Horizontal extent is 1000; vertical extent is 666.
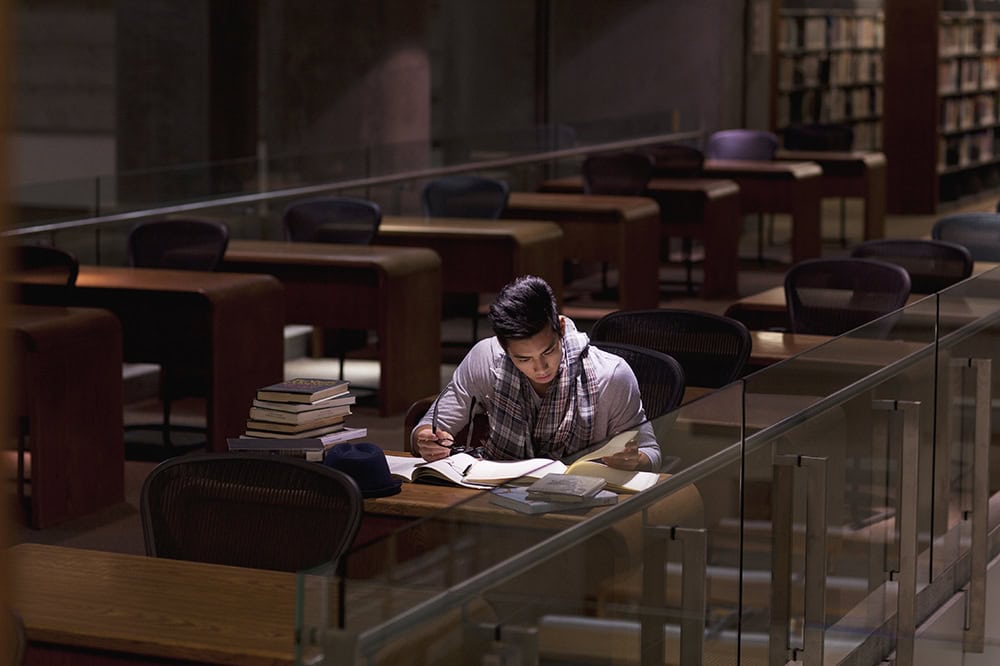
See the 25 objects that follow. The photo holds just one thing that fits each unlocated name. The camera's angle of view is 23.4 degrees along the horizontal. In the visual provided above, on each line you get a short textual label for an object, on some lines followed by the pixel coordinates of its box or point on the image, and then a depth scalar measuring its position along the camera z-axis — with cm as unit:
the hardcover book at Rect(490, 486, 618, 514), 357
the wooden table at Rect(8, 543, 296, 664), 393
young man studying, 608
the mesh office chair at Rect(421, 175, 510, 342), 1505
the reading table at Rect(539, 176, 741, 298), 1744
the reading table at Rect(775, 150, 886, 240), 2057
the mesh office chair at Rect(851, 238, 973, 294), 1065
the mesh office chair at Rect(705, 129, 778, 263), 2066
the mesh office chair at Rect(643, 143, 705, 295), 1834
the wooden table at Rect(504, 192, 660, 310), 1528
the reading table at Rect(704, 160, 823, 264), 1904
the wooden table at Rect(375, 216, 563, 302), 1342
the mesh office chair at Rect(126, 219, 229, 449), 1125
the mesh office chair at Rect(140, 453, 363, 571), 487
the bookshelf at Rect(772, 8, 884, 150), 2526
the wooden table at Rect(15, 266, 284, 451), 998
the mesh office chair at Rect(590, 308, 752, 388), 764
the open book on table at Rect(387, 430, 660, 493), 563
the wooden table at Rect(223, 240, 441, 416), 1172
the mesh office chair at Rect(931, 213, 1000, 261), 1211
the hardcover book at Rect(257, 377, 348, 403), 605
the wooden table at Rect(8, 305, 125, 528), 867
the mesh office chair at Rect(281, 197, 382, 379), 1284
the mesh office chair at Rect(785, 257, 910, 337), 950
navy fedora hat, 555
